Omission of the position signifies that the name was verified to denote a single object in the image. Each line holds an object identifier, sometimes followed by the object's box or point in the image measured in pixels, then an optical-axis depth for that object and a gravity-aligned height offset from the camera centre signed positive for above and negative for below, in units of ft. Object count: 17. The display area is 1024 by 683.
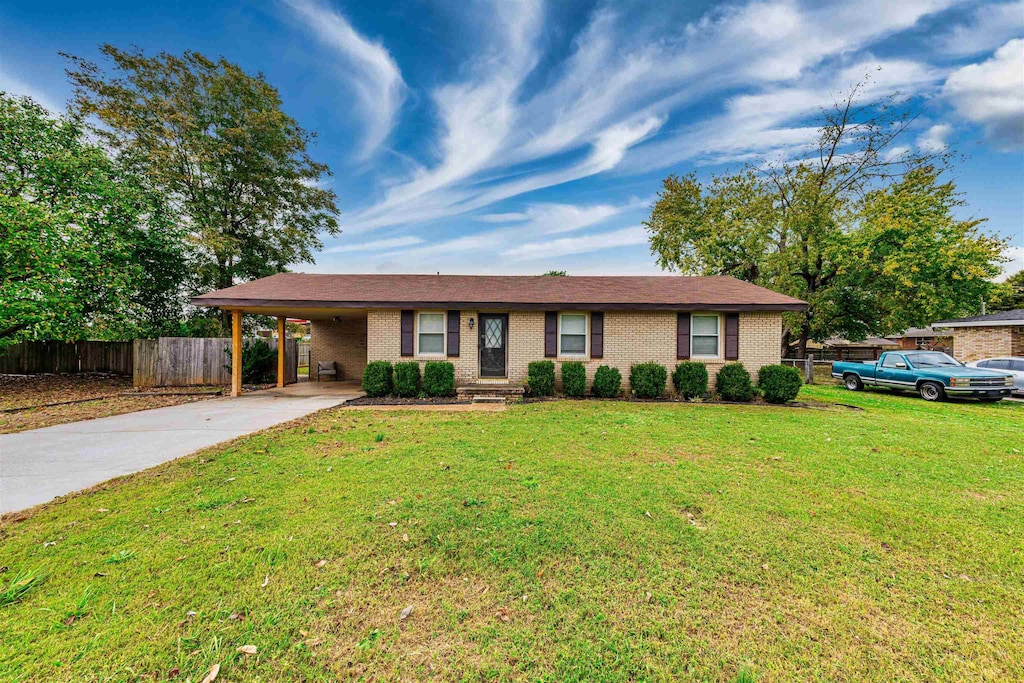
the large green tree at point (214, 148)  46.37 +27.12
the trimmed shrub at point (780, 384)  32.32 -3.15
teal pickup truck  33.76 -2.85
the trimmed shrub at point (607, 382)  33.88 -3.16
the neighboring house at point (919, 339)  90.75 +2.84
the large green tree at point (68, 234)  30.35 +10.49
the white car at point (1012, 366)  37.19 -1.82
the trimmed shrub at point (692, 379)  33.76 -2.85
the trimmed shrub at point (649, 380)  33.55 -2.93
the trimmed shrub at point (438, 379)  33.47 -2.89
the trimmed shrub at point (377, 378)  33.65 -2.87
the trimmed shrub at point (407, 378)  33.45 -2.80
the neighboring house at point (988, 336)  47.05 +1.76
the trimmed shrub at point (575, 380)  33.58 -2.96
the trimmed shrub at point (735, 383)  33.24 -3.16
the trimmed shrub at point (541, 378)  33.58 -2.78
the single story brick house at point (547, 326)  34.83 +2.11
